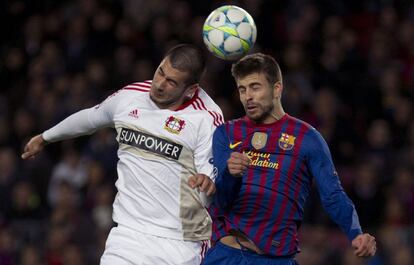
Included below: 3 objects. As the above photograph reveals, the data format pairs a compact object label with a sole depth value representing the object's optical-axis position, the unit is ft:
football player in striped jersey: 44.80
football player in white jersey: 46.68
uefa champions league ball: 48.78
